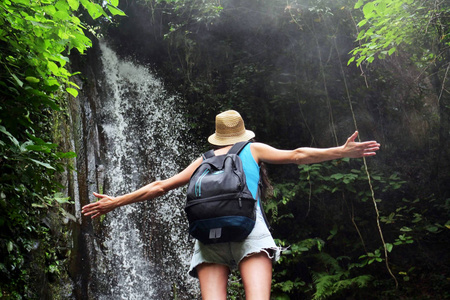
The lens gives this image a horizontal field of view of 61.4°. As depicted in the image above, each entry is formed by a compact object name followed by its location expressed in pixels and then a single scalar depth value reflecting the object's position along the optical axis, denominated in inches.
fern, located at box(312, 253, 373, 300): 225.0
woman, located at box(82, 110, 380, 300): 79.0
